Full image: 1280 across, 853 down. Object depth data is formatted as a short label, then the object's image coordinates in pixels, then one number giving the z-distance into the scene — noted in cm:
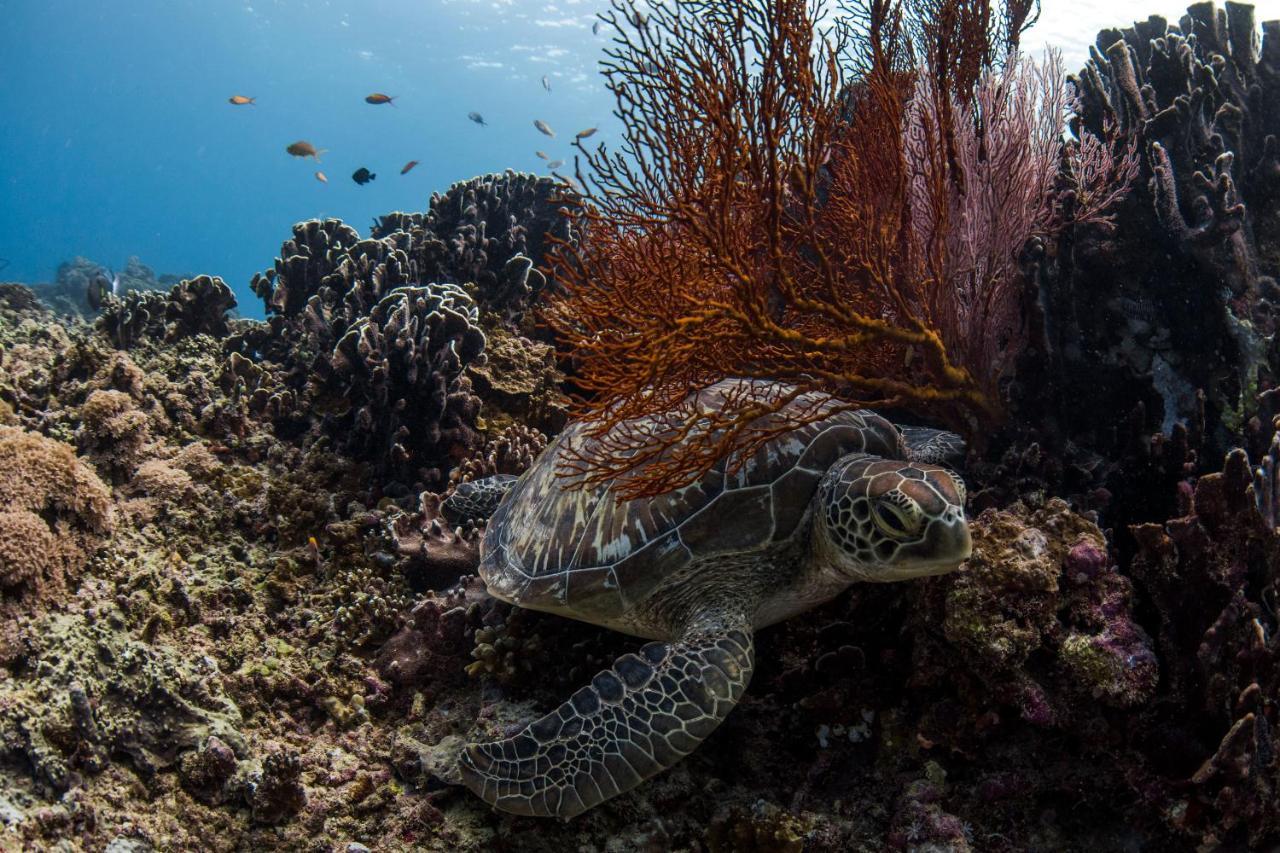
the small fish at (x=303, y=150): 1177
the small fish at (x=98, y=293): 769
